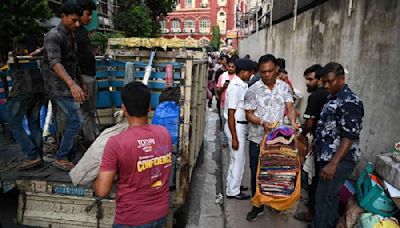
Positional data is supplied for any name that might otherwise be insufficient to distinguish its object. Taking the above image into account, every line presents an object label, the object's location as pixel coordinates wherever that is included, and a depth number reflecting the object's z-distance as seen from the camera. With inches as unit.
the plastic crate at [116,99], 189.0
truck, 106.2
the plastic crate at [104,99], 184.5
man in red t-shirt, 69.2
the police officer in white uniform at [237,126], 140.0
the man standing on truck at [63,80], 116.6
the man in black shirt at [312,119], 135.0
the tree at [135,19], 799.7
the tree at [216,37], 1922.0
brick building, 2279.8
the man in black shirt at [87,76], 157.5
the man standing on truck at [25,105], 124.2
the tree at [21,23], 267.9
